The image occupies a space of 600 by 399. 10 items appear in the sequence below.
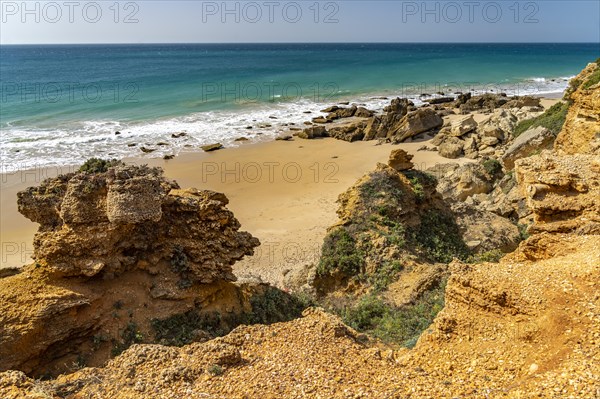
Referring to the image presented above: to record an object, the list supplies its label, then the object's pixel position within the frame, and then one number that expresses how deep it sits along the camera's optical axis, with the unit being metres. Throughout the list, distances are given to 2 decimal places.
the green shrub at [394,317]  10.32
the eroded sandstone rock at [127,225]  9.88
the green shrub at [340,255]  13.80
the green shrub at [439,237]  14.66
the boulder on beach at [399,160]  17.08
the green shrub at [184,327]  9.76
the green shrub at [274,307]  11.28
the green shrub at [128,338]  9.45
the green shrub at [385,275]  12.82
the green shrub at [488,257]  13.59
